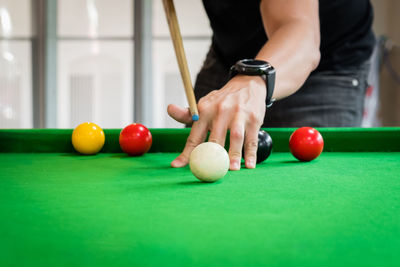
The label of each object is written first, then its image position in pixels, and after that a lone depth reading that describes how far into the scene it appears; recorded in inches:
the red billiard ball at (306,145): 59.8
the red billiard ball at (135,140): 65.8
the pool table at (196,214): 21.8
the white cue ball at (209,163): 43.6
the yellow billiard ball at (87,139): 67.7
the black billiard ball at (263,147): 58.8
